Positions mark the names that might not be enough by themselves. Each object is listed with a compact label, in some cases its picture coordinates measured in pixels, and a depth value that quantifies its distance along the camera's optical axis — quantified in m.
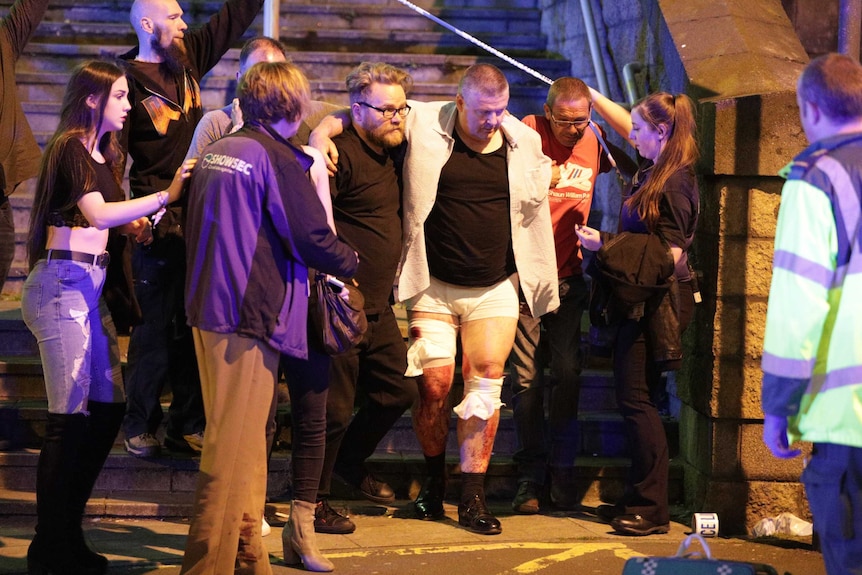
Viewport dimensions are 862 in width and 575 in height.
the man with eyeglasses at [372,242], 11.09
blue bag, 7.44
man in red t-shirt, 12.30
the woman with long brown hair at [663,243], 11.54
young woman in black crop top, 9.45
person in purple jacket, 8.85
